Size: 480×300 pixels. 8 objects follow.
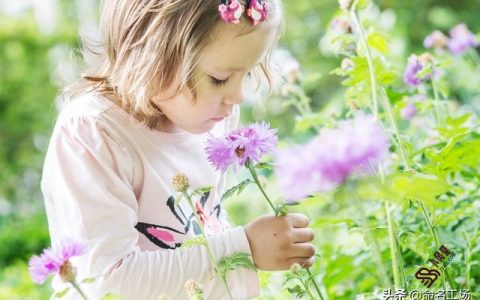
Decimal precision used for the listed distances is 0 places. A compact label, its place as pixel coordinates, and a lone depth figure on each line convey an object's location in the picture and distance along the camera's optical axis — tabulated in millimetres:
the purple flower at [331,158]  647
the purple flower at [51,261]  832
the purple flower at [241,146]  916
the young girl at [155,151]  1076
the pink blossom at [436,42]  1794
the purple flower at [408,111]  1571
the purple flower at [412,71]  1438
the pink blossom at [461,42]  1981
